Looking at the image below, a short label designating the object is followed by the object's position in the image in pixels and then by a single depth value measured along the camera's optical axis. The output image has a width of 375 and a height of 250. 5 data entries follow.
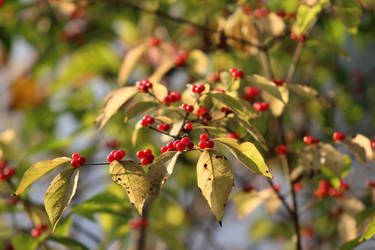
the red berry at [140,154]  1.24
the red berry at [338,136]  1.31
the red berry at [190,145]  1.22
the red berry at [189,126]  1.25
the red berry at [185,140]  1.22
